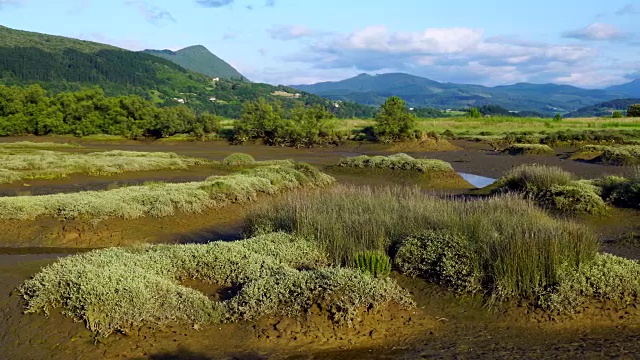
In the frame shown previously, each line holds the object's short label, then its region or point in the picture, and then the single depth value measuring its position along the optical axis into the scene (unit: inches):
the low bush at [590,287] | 336.2
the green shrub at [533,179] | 768.9
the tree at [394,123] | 2230.6
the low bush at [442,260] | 362.4
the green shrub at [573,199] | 666.5
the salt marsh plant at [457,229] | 352.5
